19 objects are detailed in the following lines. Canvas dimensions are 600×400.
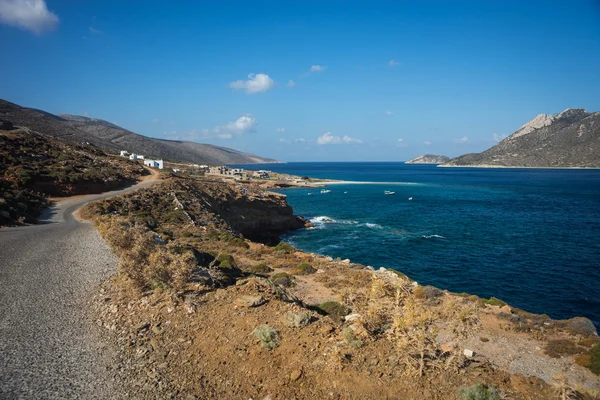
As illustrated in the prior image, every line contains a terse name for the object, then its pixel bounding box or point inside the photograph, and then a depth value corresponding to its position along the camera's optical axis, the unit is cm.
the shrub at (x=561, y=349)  1113
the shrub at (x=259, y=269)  1836
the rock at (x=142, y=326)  873
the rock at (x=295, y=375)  671
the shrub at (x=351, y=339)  732
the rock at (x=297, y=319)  859
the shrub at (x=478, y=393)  566
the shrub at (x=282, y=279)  1641
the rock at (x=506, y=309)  1556
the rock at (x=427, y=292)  1681
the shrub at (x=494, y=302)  1658
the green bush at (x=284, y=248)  2584
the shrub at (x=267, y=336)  774
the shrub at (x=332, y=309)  1205
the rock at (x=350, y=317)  922
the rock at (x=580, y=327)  1293
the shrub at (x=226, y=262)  1657
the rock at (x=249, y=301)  966
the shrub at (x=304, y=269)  1967
